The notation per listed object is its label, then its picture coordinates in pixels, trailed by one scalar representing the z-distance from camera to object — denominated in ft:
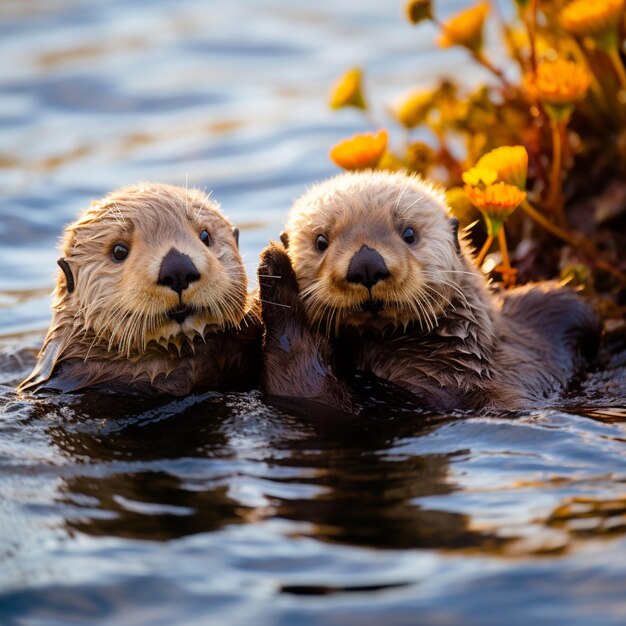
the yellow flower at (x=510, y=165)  36.01
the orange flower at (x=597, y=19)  39.75
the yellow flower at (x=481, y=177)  35.35
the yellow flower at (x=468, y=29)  43.14
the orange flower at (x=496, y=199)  35.22
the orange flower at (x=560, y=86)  38.55
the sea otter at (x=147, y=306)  32.40
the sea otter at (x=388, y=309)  32.17
